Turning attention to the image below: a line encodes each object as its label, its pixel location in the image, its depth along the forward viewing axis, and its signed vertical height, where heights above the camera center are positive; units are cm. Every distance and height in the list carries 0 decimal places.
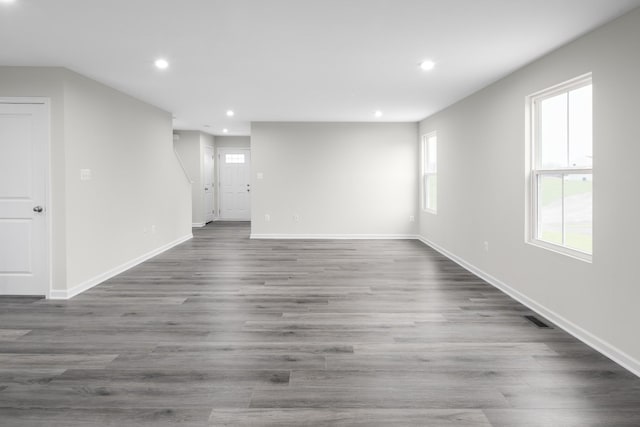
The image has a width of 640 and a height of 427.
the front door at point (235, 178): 1234 +64
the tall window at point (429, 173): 805 +51
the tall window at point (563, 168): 344 +27
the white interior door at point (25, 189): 440 +12
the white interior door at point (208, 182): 1126 +50
